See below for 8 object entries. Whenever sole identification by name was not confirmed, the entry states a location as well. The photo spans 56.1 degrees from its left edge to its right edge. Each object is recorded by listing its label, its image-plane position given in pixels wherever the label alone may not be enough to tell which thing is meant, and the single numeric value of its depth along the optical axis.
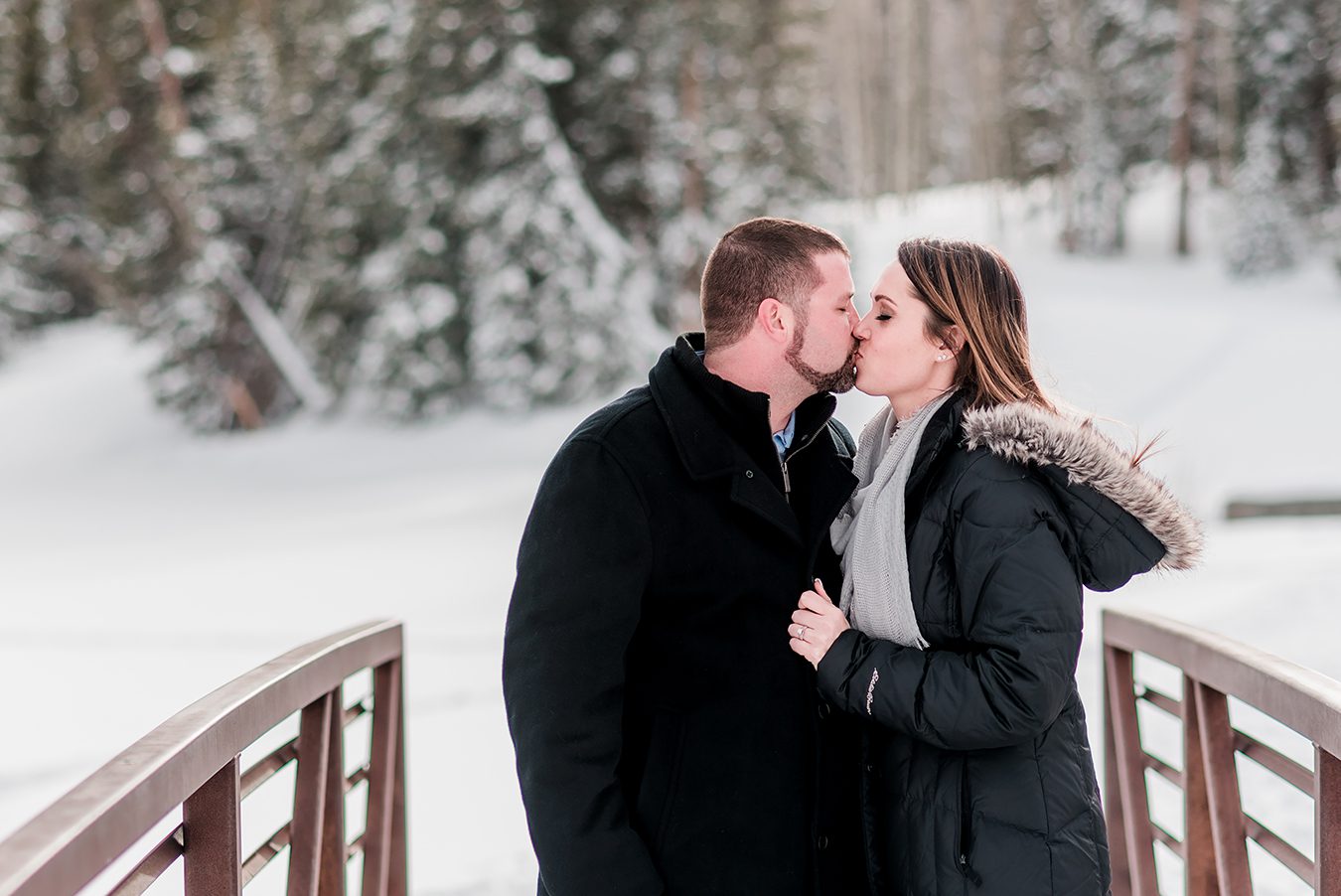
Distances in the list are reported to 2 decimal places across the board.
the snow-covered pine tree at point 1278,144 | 28.98
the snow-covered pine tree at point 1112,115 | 33.97
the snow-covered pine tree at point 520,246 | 19.95
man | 2.43
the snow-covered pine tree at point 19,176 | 31.00
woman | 2.40
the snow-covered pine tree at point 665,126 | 21.00
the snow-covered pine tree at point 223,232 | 24.80
